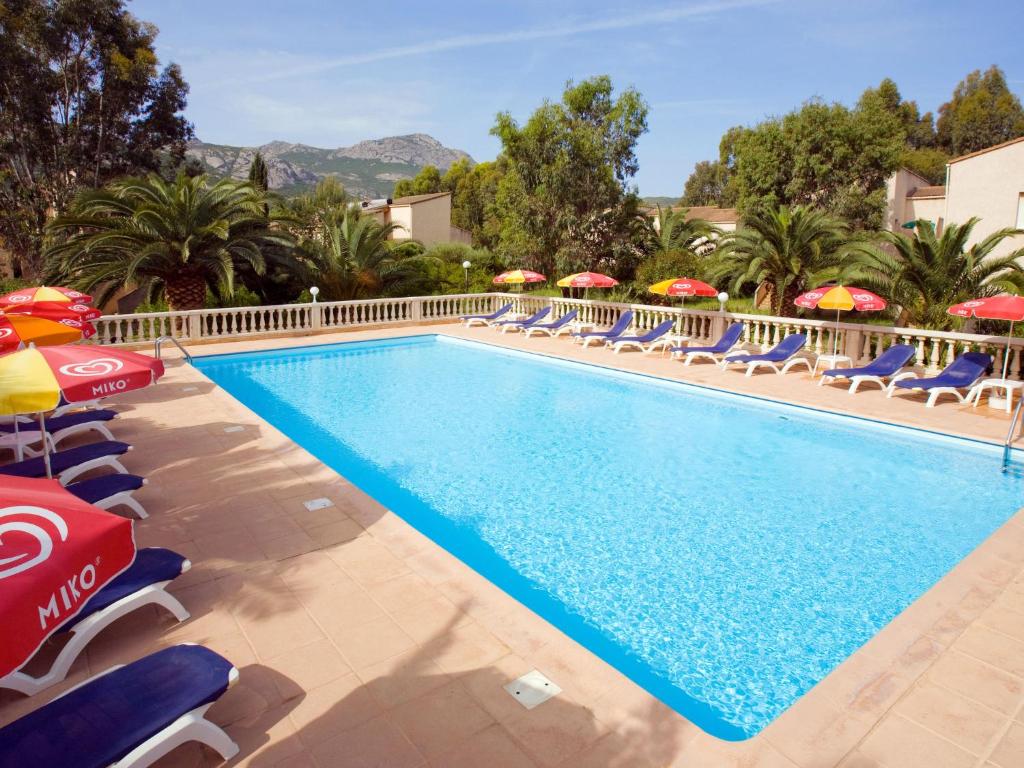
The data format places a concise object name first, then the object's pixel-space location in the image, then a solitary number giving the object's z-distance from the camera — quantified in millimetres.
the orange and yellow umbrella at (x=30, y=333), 6379
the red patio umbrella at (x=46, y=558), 1883
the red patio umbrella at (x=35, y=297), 9469
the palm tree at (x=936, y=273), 13695
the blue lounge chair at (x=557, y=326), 17984
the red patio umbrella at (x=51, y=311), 8352
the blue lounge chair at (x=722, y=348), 13953
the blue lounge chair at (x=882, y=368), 11234
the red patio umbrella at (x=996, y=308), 9234
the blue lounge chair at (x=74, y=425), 8031
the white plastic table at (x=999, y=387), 9953
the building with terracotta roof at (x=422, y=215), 39544
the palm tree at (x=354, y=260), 20922
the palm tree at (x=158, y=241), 15922
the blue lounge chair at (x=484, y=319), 19973
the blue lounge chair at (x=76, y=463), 6184
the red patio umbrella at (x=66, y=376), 4102
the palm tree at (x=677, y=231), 27359
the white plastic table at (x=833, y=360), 12375
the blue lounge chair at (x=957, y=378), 10422
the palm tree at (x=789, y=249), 18734
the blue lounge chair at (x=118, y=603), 3738
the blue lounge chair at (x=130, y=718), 2734
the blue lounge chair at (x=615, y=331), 16062
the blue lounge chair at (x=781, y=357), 12867
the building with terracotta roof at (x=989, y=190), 21250
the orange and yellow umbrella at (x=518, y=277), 19094
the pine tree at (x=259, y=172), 34497
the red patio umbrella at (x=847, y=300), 11734
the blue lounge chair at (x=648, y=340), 15656
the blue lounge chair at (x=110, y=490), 5695
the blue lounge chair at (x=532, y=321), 18562
